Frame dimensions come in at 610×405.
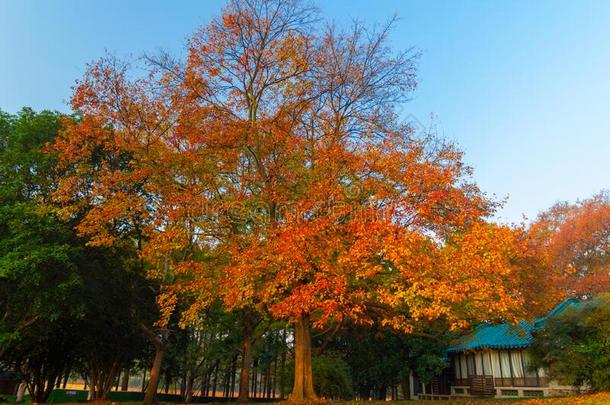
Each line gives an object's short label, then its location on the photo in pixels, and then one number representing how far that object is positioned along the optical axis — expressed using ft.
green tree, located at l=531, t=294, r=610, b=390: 67.46
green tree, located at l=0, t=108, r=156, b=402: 54.80
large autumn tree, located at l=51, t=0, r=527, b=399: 48.14
